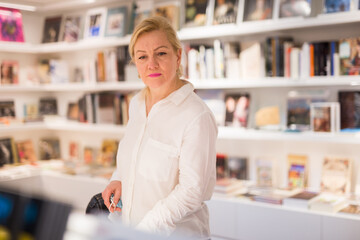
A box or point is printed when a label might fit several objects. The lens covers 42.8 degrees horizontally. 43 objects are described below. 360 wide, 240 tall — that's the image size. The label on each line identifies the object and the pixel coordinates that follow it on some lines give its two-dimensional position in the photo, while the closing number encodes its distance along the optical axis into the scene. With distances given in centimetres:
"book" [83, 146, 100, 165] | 461
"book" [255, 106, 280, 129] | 338
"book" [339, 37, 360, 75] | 293
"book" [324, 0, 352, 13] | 290
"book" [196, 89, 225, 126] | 360
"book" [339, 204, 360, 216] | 281
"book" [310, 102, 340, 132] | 305
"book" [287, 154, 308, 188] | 336
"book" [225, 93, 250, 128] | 350
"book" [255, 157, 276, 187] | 349
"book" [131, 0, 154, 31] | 389
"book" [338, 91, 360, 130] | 304
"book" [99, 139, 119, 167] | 436
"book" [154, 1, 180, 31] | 374
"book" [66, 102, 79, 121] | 459
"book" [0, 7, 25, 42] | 429
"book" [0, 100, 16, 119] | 448
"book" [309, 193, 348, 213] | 287
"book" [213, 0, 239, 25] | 343
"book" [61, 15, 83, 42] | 448
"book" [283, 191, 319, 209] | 298
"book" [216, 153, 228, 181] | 370
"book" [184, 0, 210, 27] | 358
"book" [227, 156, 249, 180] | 363
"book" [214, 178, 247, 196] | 338
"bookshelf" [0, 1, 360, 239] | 293
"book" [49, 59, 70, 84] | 459
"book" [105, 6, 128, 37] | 410
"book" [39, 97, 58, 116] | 481
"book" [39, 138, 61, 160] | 484
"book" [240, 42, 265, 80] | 330
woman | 158
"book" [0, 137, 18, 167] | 446
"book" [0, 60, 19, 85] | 443
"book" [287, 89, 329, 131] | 319
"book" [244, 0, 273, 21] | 327
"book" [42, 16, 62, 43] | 459
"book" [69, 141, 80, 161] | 475
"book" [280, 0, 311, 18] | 310
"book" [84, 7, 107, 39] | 421
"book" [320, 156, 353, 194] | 314
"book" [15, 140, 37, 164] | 462
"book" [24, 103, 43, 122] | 459
